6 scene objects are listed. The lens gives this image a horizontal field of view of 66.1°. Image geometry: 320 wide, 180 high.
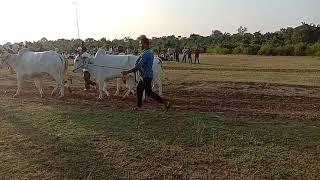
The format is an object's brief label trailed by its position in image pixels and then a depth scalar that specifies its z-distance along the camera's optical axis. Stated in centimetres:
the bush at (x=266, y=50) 3303
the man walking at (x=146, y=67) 634
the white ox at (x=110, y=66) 846
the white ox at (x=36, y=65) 848
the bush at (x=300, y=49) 3197
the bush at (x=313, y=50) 3077
